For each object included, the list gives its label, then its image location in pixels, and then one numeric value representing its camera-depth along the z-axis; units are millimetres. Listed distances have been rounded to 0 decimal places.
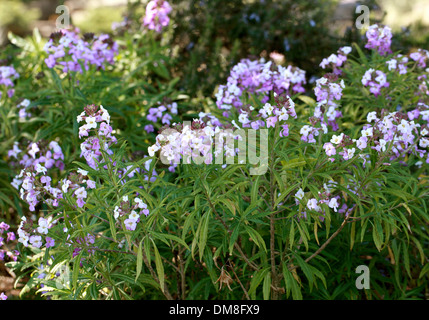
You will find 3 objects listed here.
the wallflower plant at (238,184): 2238
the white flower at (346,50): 3135
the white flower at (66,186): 2289
